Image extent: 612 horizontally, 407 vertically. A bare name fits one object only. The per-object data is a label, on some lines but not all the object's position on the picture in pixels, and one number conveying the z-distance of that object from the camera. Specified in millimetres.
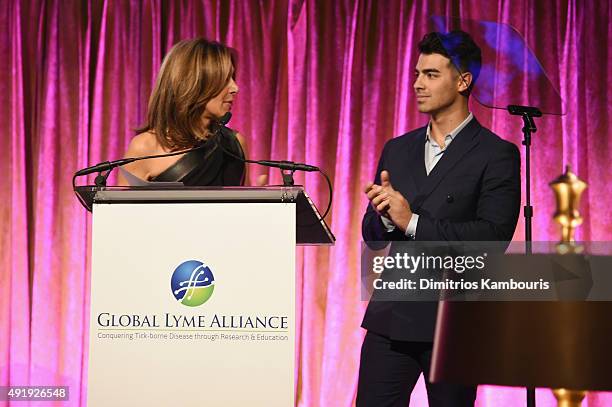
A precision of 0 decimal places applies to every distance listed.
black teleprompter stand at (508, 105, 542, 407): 4445
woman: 4855
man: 4238
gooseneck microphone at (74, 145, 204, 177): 3547
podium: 3201
